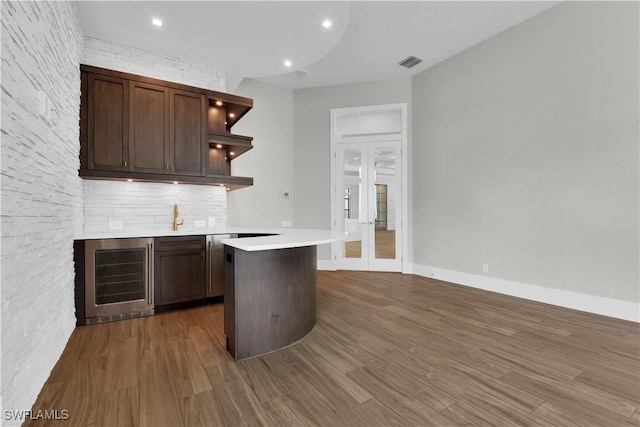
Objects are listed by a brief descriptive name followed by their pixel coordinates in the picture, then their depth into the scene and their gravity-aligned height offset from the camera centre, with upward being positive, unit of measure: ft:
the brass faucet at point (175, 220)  12.46 -0.11
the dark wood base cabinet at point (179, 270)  10.64 -1.99
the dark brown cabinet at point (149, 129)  10.48 +3.54
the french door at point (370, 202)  17.81 +0.78
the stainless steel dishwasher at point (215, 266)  11.63 -2.01
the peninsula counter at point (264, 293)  7.25 -2.06
